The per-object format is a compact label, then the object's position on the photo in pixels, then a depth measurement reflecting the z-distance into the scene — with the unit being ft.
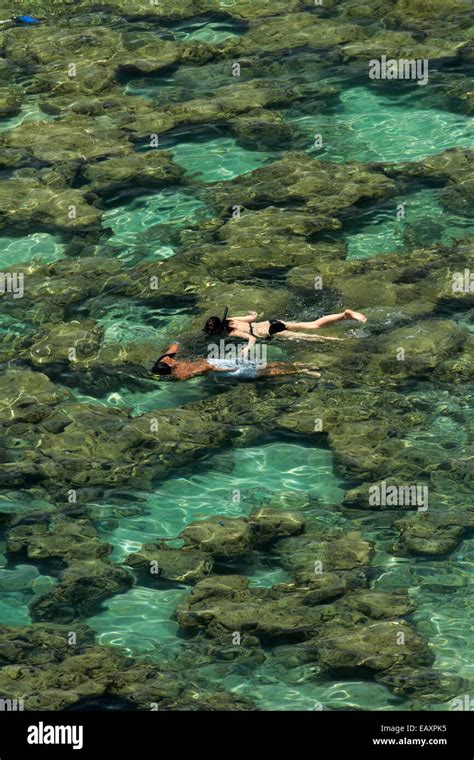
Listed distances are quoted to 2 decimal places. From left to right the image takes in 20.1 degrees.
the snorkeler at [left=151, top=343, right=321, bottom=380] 51.96
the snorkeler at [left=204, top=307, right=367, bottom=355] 53.21
